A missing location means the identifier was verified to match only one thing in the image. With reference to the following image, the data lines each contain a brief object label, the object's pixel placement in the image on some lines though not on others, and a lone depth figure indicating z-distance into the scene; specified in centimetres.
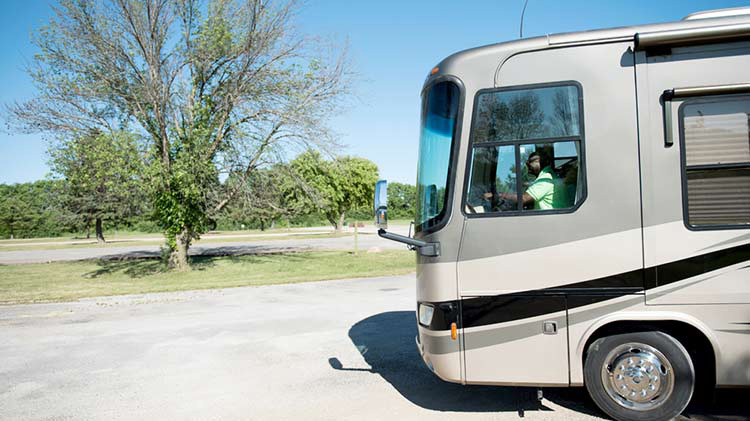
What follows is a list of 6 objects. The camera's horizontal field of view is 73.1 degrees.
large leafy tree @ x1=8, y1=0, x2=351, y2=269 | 1614
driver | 423
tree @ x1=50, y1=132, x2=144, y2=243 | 1533
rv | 398
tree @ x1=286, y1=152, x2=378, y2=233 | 1922
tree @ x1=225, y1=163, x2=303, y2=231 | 1861
